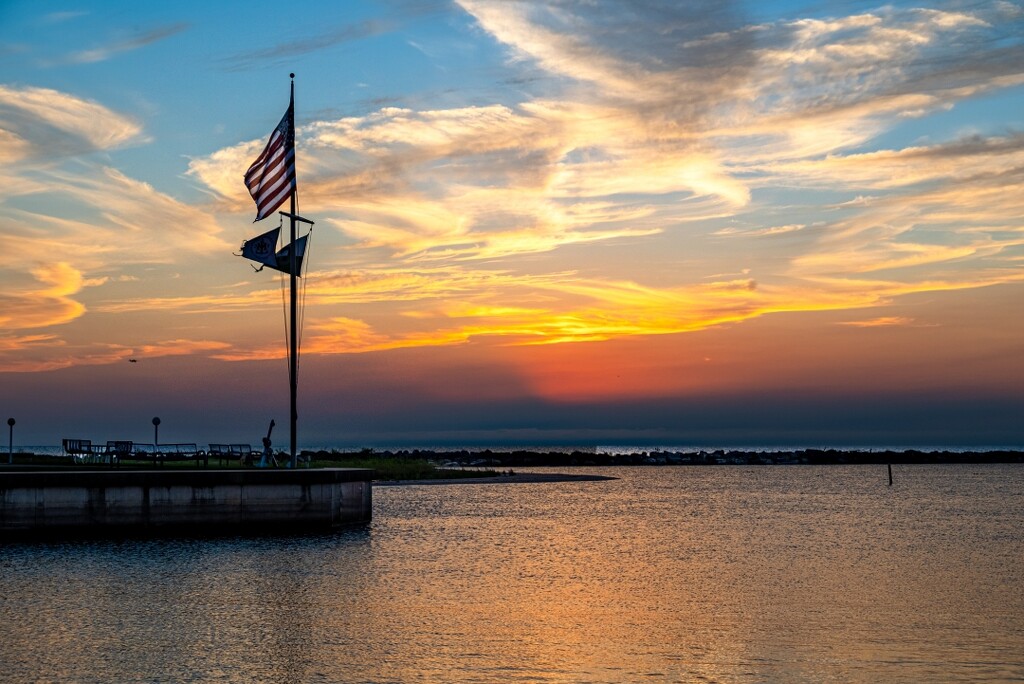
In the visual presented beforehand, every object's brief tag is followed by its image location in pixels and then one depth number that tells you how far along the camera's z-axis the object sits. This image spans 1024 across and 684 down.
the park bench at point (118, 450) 55.38
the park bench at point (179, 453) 56.36
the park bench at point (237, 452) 56.71
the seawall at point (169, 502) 39.06
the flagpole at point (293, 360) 44.09
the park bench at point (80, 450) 58.22
